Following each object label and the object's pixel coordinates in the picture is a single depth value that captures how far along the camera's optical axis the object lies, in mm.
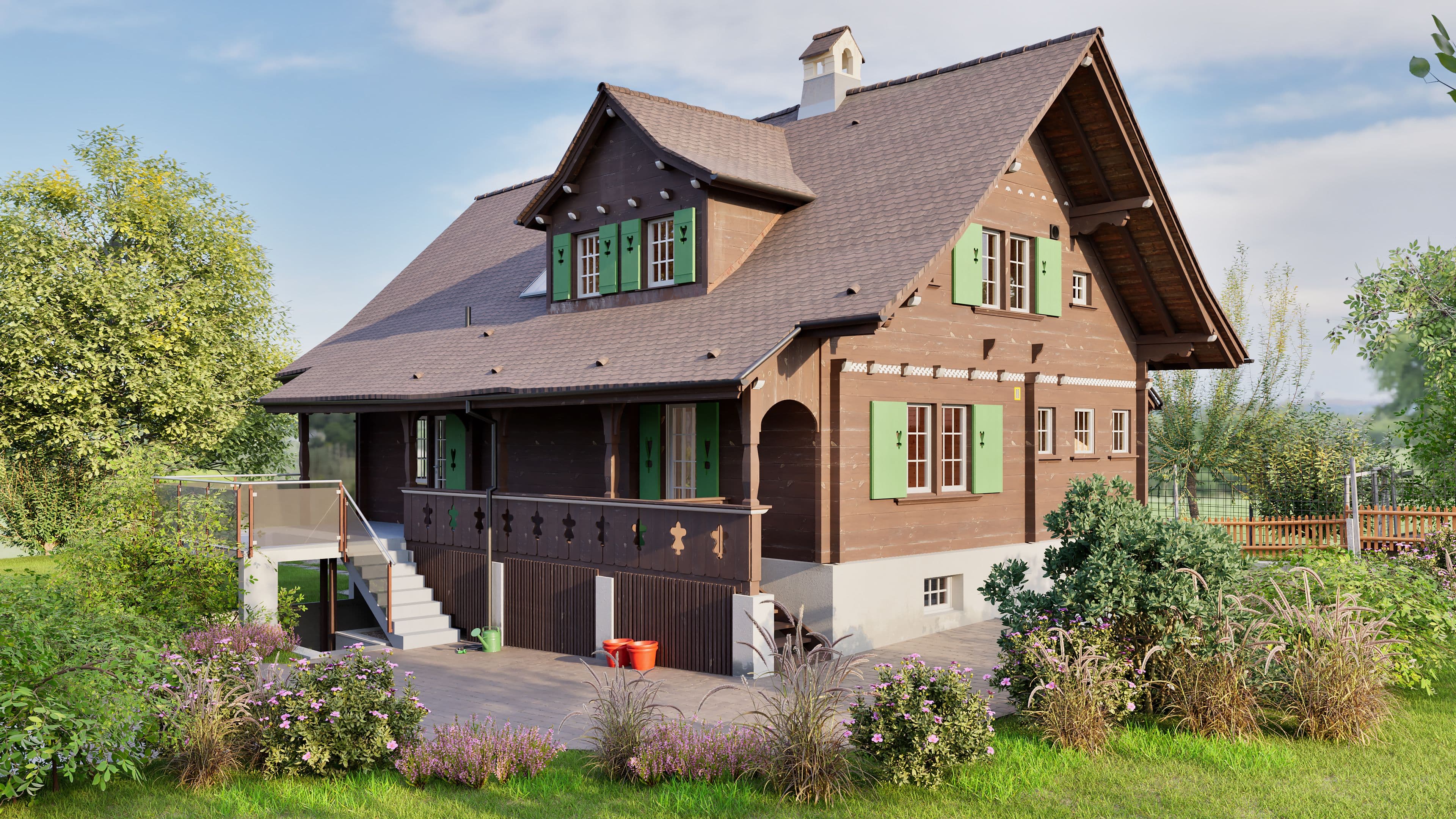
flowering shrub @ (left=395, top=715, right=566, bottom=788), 8875
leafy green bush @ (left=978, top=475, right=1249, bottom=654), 9984
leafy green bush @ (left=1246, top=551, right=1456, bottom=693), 10891
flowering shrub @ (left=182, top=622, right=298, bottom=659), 13383
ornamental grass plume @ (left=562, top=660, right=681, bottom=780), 8906
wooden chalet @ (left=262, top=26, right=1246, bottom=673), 13898
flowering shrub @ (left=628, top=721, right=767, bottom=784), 8703
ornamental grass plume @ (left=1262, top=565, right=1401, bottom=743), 9602
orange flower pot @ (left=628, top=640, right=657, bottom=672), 13586
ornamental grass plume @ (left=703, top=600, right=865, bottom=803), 8344
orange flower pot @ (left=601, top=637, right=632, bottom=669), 13727
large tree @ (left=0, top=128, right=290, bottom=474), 24844
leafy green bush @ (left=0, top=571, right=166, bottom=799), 7871
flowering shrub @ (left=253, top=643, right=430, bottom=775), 8969
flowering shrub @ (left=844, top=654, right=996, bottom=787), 8562
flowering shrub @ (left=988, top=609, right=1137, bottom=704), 9789
